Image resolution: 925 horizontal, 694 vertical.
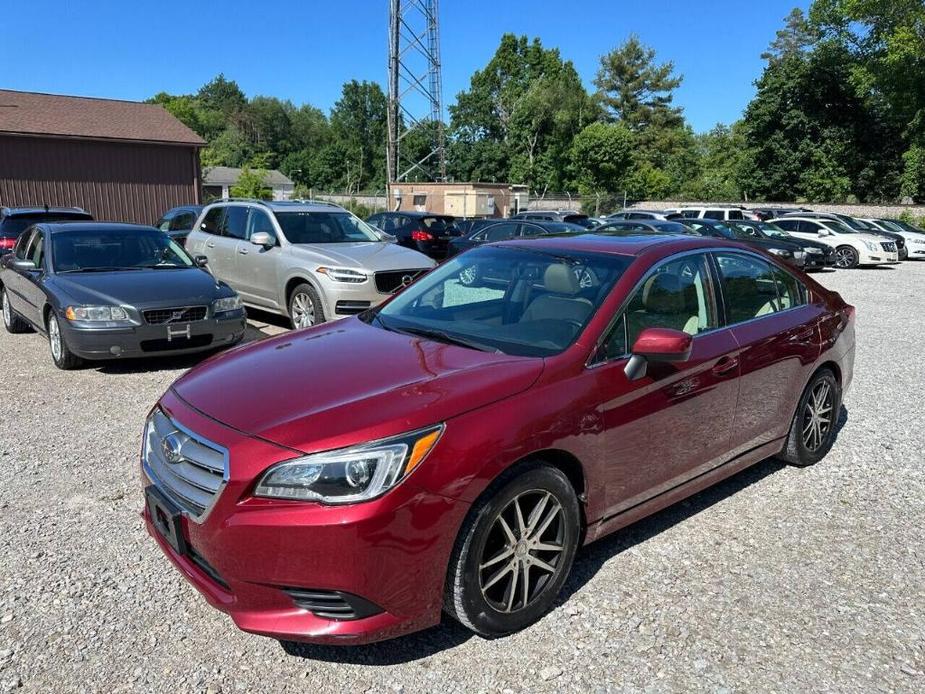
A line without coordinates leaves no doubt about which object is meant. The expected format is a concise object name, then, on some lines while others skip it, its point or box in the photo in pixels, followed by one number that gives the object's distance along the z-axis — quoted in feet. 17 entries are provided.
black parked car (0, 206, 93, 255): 42.65
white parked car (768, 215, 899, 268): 72.18
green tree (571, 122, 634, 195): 172.86
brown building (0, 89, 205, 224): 86.94
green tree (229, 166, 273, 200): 163.73
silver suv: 28.04
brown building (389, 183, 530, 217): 136.77
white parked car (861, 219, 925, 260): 85.35
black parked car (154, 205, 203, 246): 48.98
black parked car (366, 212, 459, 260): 61.36
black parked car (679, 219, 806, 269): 63.57
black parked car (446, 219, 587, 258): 54.13
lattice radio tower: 127.24
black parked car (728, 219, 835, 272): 66.23
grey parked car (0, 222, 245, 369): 22.45
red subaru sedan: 8.21
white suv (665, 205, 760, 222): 92.27
